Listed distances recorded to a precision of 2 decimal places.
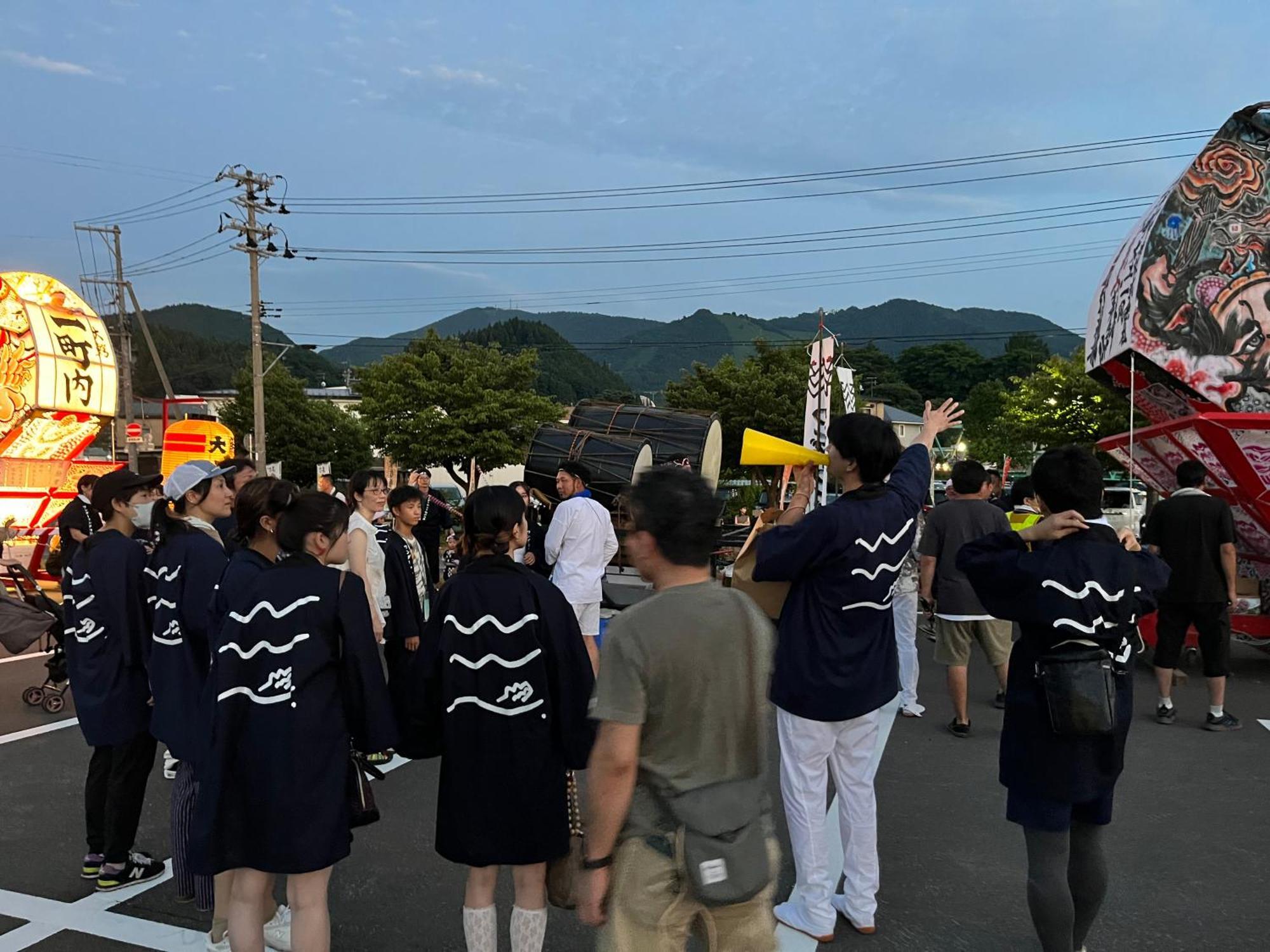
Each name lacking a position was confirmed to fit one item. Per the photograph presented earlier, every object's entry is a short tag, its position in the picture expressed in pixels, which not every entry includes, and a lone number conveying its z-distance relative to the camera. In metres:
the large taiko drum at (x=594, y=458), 13.97
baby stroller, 5.82
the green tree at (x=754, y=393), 32.41
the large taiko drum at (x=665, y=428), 14.76
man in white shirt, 6.65
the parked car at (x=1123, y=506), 20.84
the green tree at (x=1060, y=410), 23.77
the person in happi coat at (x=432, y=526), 8.28
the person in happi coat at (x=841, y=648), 3.34
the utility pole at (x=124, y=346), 37.12
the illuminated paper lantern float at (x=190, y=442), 17.78
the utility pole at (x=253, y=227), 26.64
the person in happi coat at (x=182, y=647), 3.47
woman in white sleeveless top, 5.07
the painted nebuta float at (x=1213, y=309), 7.23
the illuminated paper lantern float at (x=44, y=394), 13.23
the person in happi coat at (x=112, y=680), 3.77
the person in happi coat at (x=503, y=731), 2.76
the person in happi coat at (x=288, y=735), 2.74
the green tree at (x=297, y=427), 43.44
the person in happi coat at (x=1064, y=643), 2.81
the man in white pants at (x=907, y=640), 6.54
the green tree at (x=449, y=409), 31.25
